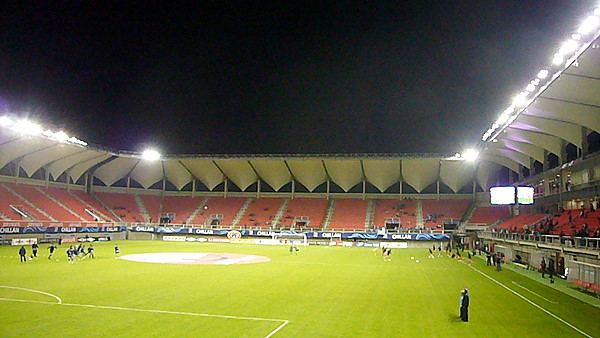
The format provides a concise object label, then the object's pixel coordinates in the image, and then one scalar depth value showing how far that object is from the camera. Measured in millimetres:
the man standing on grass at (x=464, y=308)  16766
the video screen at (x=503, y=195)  47562
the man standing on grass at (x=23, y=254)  33750
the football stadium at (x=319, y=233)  17000
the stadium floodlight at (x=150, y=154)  70312
